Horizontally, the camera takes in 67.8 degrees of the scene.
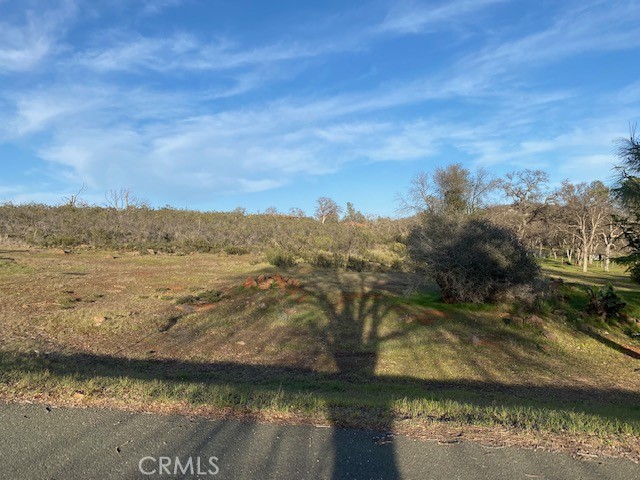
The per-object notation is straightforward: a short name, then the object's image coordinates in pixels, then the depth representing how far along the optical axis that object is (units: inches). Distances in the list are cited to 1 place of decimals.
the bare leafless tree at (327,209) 3152.1
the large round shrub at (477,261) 647.6
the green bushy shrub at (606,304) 650.2
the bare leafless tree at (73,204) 2320.4
